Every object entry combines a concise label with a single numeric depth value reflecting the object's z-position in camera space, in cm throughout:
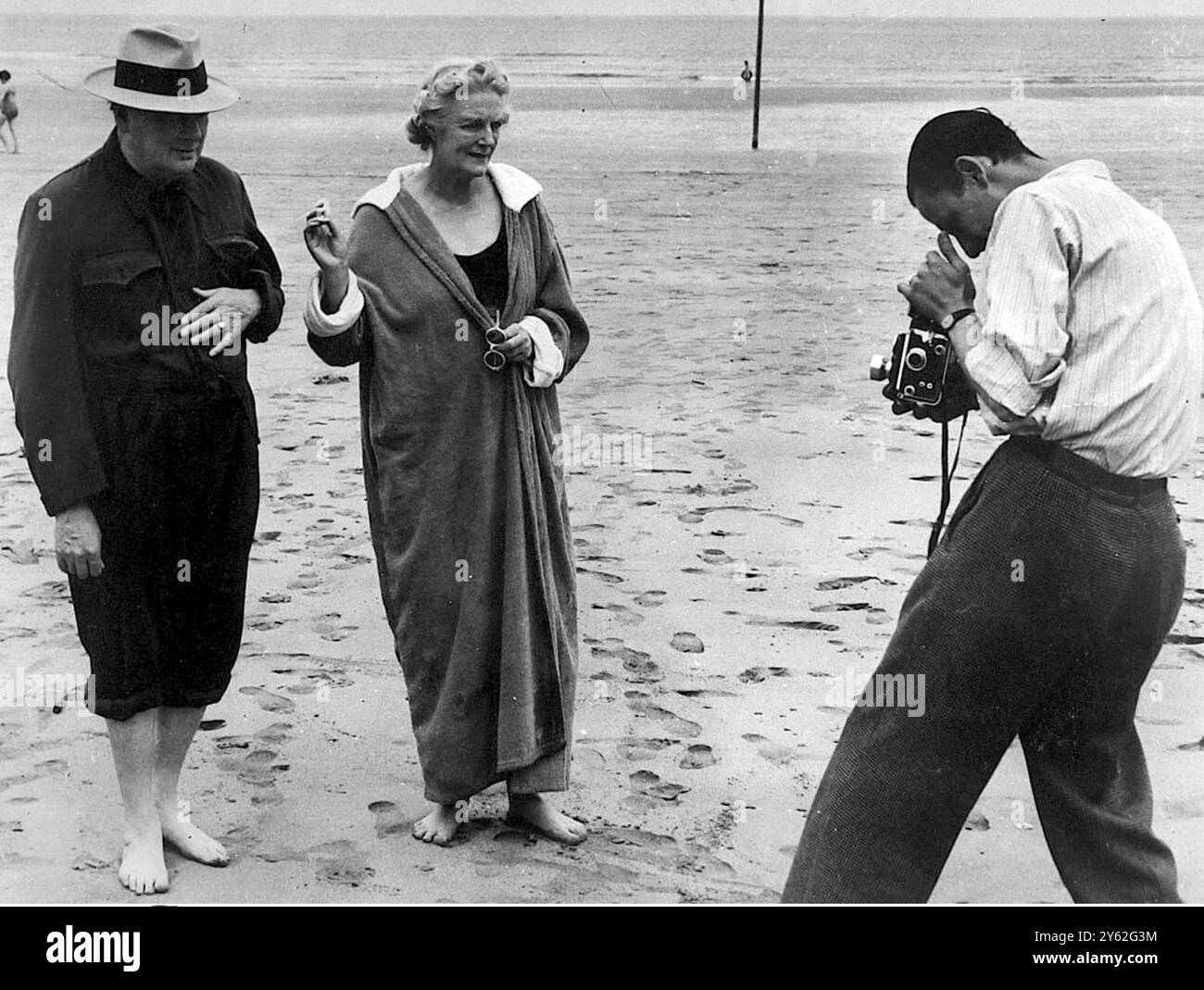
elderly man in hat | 333
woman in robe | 362
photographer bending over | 257
